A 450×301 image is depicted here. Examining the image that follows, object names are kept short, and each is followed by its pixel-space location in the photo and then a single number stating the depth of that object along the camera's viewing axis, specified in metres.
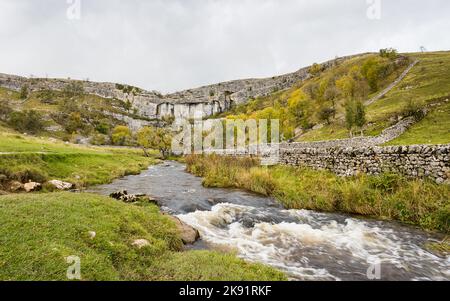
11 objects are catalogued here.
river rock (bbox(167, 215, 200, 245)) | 10.25
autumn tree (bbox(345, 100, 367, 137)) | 43.91
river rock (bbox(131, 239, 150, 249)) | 8.16
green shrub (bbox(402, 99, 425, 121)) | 39.53
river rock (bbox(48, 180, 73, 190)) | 17.81
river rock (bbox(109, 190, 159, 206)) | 15.28
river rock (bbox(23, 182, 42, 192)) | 16.11
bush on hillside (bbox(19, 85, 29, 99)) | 167.12
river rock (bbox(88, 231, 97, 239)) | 7.88
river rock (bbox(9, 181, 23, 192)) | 15.71
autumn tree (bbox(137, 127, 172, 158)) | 76.44
